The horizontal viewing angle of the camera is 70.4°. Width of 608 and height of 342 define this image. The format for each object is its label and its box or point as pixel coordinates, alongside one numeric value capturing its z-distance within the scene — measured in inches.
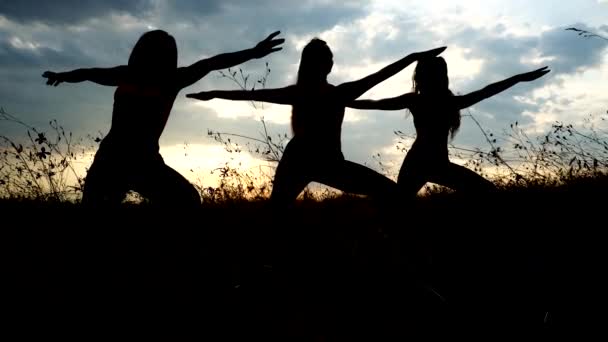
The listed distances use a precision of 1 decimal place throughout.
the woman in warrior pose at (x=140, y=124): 116.1
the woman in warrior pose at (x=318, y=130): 126.4
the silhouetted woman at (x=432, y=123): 143.9
